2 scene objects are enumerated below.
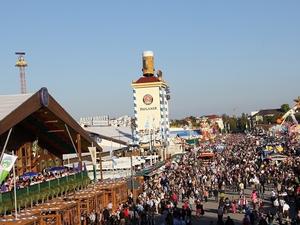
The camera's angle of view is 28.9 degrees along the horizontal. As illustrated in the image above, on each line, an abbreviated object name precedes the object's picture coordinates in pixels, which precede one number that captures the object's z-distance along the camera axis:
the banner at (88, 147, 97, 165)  31.59
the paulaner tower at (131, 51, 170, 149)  86.62
